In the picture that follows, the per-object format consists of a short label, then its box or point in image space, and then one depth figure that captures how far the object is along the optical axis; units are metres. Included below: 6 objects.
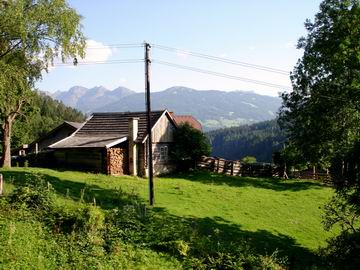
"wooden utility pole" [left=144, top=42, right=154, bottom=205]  25.11
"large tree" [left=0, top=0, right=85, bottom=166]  21.72
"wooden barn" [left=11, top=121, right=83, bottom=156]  54.41
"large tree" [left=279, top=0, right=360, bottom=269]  27.06
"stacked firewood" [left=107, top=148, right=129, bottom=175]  35.62
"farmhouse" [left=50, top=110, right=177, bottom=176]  36.28
